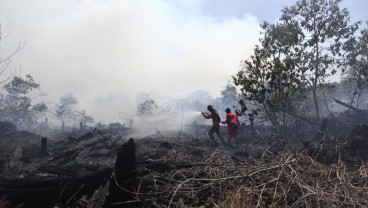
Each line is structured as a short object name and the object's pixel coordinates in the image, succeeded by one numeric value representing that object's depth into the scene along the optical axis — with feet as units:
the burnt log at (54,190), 17.42
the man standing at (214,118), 40.13
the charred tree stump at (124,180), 16.12
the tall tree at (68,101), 204.47
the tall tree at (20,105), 127.00
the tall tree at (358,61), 66.69
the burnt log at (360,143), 34.96
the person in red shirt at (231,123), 40.29
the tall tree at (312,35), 65.50
